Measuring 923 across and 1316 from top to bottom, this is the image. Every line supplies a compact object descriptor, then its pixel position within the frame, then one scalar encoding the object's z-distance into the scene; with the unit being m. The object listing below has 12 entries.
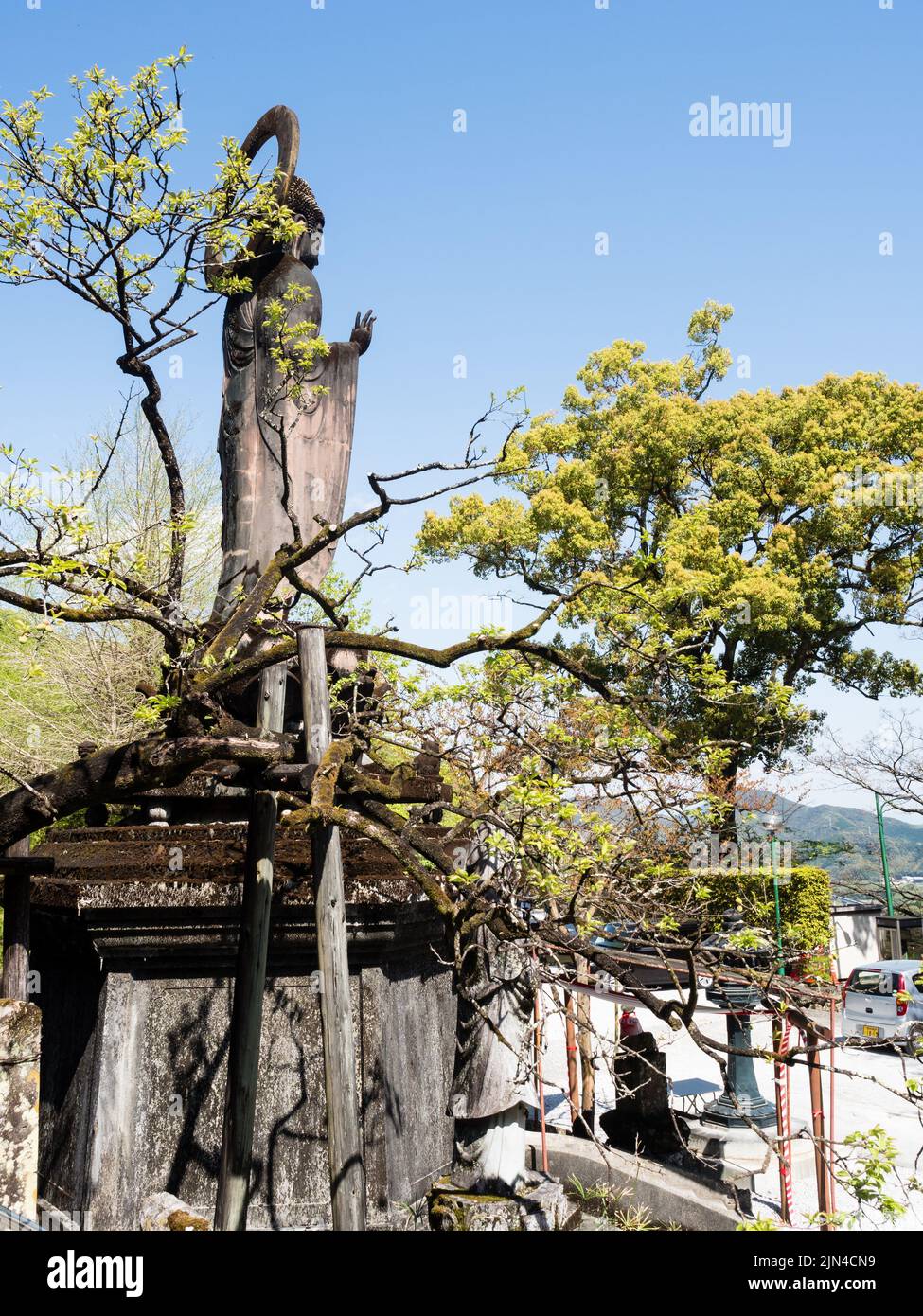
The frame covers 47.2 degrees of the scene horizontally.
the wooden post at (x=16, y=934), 5.09
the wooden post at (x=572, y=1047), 8.45
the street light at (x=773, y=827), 15.37
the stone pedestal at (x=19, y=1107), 4.56
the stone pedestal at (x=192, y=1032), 6.04
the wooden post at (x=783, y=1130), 6.91
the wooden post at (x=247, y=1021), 5.29
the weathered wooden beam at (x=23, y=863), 5.36
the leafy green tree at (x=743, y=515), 19.25
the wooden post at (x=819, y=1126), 7.29
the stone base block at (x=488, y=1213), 5.57
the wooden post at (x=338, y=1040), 5.07
